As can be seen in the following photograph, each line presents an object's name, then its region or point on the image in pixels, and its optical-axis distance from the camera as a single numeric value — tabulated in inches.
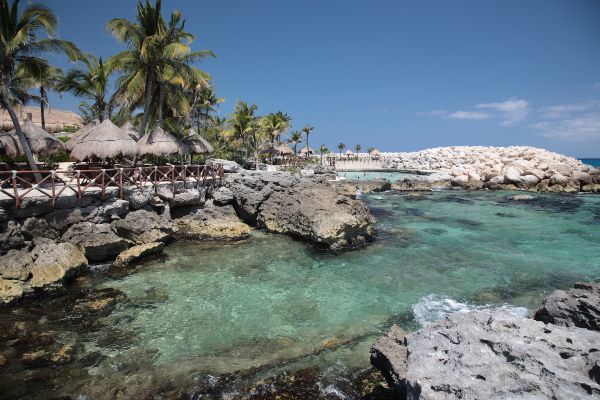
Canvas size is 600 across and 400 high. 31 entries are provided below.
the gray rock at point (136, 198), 632.4
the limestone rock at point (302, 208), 642.8
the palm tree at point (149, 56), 802.2
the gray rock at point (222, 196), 793.9
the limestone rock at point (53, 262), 434.0
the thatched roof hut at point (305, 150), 3078.2
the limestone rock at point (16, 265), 422.3
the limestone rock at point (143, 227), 588.1
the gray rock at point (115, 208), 592.4
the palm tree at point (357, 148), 3843.5
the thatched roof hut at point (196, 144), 823.1
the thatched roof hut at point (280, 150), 1911.9
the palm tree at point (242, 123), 1519.4
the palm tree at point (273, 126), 1838.1
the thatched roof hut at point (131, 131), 838.0
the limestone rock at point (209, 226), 698.2
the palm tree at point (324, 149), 2949.6
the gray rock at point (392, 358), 226.5
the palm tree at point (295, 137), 2748.3
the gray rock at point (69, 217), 536.4
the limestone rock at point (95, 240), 536.7
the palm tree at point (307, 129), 2923.2
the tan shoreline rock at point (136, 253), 536.0
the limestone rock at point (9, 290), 399.5
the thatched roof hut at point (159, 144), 744.3
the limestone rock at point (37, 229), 500.7
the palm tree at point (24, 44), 587.8
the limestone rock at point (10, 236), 475.2
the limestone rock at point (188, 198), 709.3
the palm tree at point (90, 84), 947.3
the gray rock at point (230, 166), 992.9
